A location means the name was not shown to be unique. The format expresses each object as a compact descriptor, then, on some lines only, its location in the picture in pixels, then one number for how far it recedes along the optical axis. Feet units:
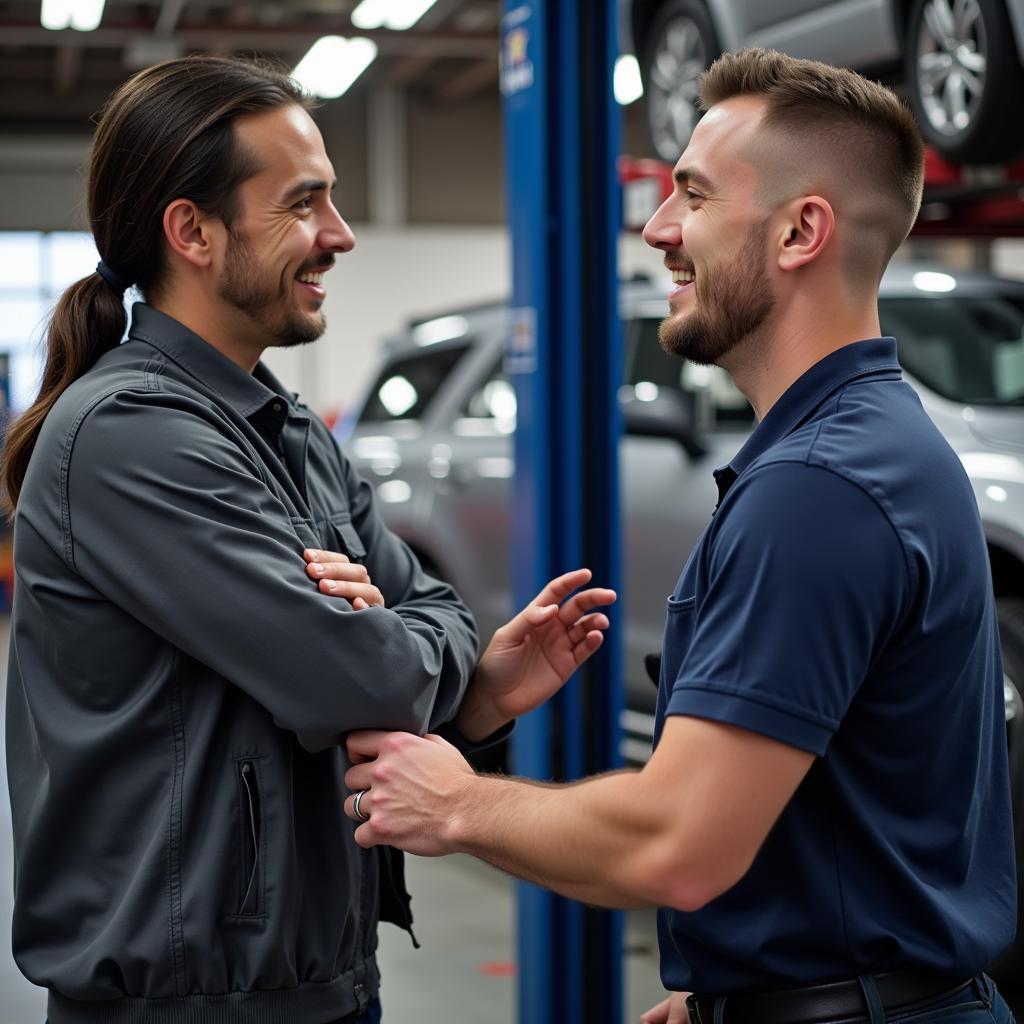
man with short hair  4.48
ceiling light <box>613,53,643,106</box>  30.96
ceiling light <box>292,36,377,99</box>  42.32
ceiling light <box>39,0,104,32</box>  37.17
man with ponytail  5.45
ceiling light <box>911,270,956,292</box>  15.97
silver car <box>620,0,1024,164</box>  12.70
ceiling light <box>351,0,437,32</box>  38.70
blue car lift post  10.69
